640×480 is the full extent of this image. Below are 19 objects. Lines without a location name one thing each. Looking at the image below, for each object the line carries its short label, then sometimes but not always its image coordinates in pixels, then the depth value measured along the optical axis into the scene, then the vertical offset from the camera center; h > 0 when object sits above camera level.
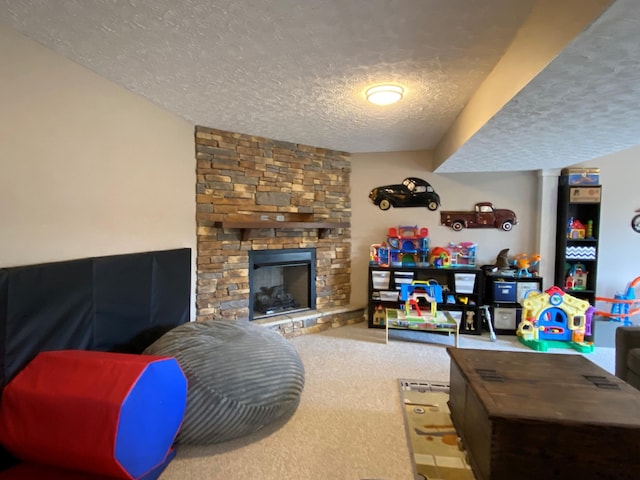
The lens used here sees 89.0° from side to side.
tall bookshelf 3.54 -0.08
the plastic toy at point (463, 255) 3.98 -0.29
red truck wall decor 3.96 +0.17
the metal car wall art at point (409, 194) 4.09 +0.45
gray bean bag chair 1.79 -0.90
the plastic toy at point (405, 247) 4.00 -0.22
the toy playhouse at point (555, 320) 3.33 -0.91
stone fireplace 3.18 +0.07
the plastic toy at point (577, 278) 3.67 -0.51
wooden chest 1.35 -0.83
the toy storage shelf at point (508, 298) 3.69 -0.75
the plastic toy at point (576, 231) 3.63 +0.03
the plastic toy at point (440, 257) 3.90 -0.32
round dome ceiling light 2.16 +0.92
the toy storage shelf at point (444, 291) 3.73 -0.71
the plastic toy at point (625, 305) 3.47 -0.78
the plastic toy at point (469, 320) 3.78 -1.03
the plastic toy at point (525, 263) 3.74 -0.37
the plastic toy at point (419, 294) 3.60 -0.72
